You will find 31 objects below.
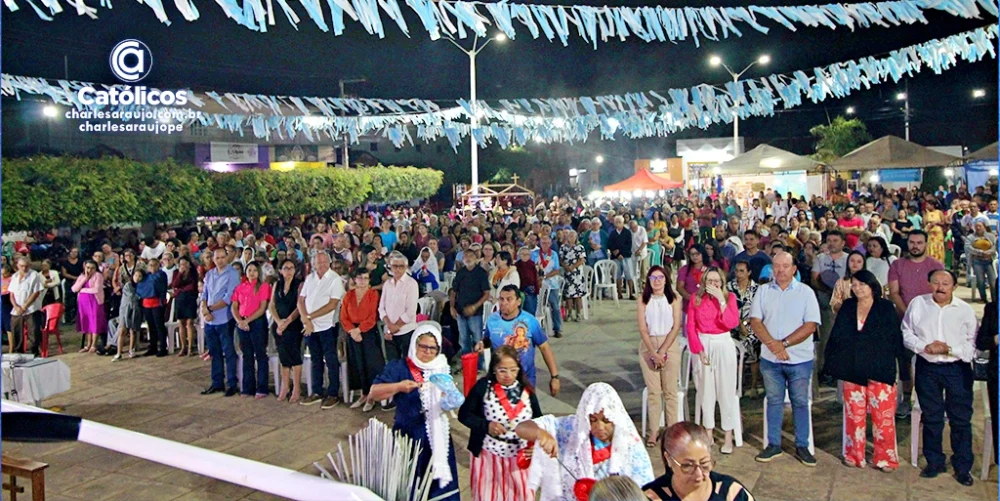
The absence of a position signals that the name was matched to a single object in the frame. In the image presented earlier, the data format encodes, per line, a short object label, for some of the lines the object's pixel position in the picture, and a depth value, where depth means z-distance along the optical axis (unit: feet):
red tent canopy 81.00
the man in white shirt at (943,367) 16.55
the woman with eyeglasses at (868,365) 17.30
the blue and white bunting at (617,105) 33.17
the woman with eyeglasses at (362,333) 23.63
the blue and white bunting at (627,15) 19.94
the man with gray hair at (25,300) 32.45
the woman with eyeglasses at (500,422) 13.46
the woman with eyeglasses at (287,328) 24.76
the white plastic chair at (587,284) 36.73
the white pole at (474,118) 59.31
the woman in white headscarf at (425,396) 14.08
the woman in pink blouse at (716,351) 19.06
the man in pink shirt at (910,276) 21.57
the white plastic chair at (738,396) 19.35
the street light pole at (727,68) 70.25
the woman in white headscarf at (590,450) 11.57
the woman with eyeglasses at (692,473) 9.70
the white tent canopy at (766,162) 66.23
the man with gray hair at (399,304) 23.77
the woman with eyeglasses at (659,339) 19.12
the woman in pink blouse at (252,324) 25.21
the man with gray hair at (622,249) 40.93
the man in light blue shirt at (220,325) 26.13
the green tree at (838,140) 108.58
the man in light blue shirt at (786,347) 18.12
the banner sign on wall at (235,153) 107.55
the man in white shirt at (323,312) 24.18
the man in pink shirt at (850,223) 35.07
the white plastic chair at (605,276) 40.24
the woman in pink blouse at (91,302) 33.37
